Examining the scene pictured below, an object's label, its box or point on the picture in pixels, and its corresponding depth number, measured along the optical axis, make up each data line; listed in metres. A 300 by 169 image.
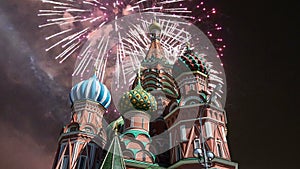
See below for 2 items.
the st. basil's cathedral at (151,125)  18.33
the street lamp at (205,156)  9.91
